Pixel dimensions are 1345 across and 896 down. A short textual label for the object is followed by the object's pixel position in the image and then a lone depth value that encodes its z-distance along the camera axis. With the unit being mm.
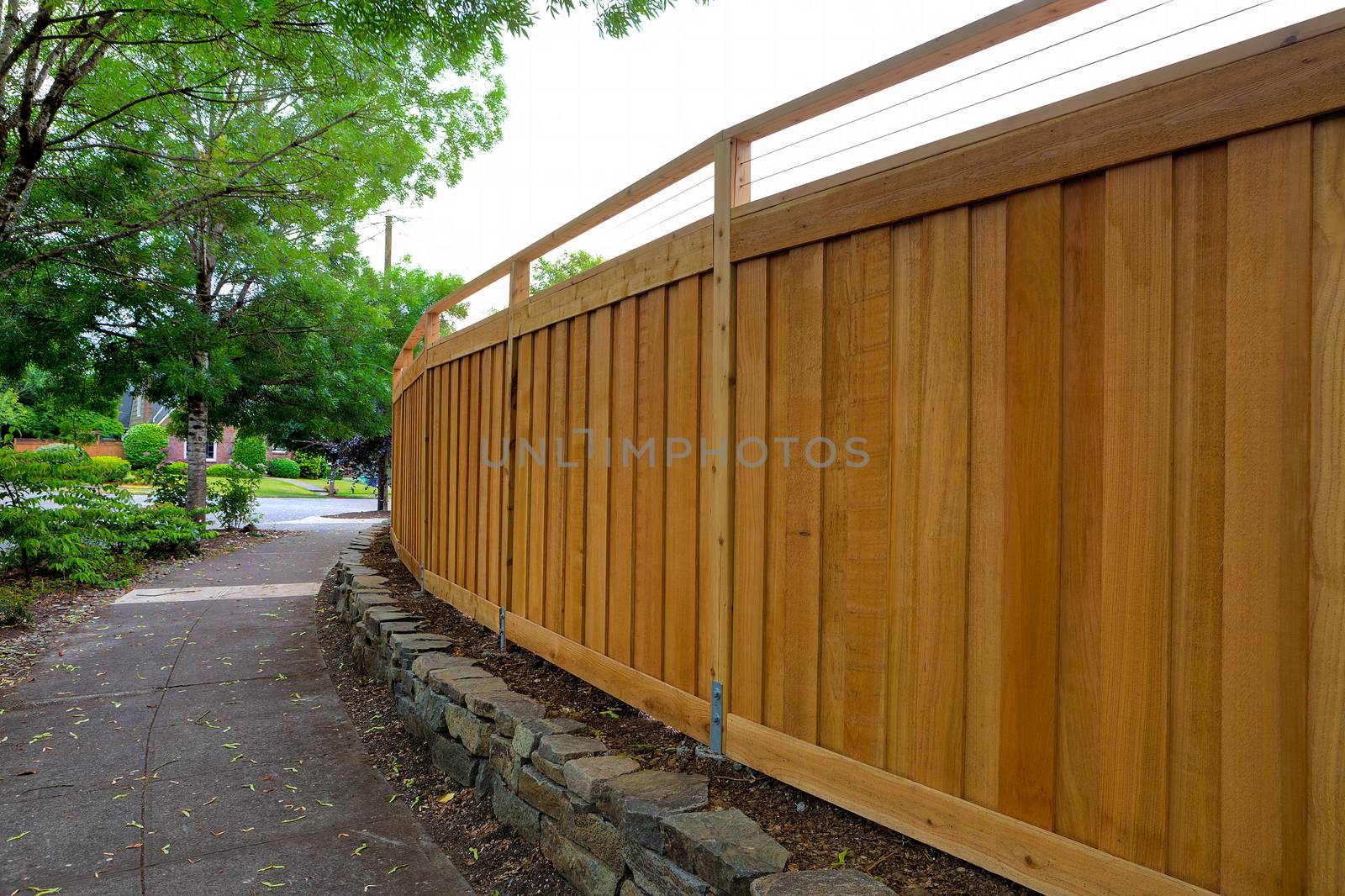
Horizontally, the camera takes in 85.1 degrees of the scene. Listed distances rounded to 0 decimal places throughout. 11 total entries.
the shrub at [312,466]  32406
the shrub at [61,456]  7078
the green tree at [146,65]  4547
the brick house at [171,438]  32312
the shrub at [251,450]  26336
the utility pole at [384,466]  18047
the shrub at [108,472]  7379
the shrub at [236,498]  12016
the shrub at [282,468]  32375
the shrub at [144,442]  28719
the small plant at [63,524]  6680
